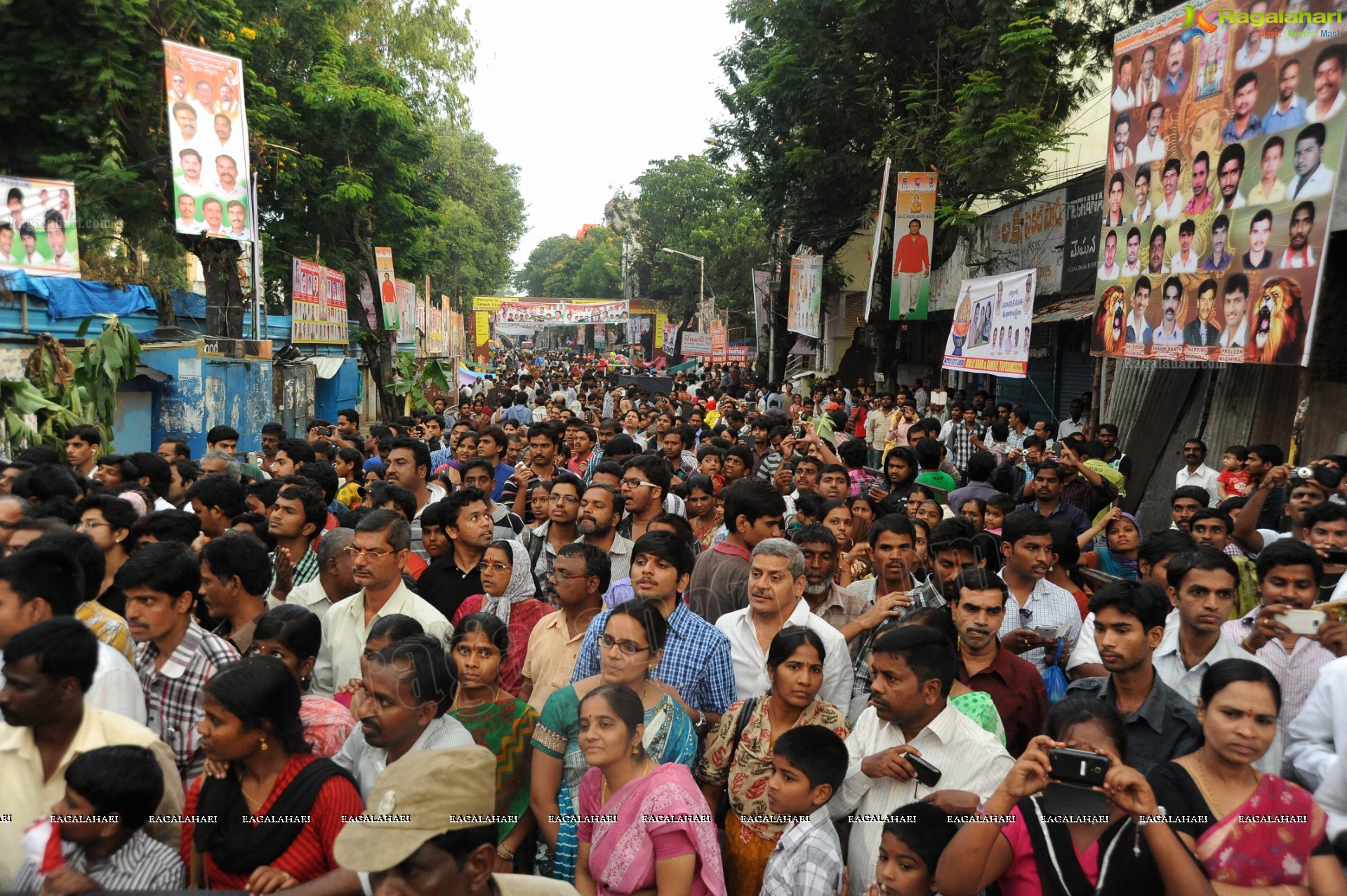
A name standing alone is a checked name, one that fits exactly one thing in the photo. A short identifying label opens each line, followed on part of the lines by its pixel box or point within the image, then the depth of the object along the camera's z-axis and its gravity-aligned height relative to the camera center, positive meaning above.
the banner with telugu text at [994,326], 11.28 -0.02
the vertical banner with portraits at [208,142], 13.55 +2.06
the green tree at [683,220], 41.03 +4.41
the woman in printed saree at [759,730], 3.20 -1.34
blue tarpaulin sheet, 14.88 -0.11
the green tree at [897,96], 14.59 +3.84
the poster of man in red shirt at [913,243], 15.93 +1.24
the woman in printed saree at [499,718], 3.34 -1.36
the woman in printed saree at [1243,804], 2.49 -1.19
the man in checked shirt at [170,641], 3.47 -1.22
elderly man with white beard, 4.70 -1.21
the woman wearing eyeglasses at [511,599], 4.54 -1.34
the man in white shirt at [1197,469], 8.20 -1.09
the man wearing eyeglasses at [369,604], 4.27 -1.28
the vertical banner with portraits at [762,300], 29.34 +0.43
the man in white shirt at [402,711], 3.03 -1.21
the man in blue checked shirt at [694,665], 3.73 -1.29
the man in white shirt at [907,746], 2.98 -1.25
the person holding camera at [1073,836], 2.42 -1.25
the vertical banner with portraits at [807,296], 22.72 +0.49
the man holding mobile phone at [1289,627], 3.56 -1.01
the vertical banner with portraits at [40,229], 12.86 +0.74
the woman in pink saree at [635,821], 2.79 -1.40
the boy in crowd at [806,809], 2.85 -1.39
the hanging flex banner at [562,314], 50.06 -0.28
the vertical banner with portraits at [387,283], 23.16 +0.40
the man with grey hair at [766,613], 4.07 -1.18
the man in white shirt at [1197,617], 3.79 -1.04
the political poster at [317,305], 19.88 -0.15
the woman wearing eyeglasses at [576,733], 3.24 -1.35
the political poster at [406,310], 25.98 -0.22
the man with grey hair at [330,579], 4.79 -1.31
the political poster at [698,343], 34.59 -1.01
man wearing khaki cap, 2.21 -1.15
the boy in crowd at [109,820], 2.48 -1.28
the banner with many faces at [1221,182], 7.43 +1.24
